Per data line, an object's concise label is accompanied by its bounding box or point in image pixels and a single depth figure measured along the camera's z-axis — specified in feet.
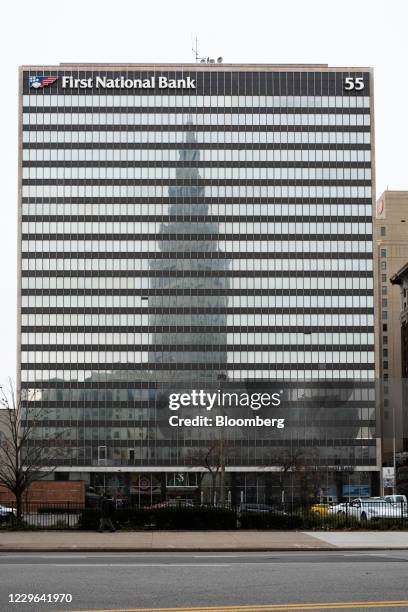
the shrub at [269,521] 134.72
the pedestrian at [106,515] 127.44
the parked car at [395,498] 262.18
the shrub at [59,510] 139.03
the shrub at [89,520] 132.36
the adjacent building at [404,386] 397.19
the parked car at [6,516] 138.42
